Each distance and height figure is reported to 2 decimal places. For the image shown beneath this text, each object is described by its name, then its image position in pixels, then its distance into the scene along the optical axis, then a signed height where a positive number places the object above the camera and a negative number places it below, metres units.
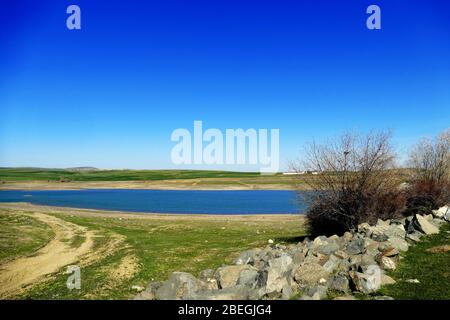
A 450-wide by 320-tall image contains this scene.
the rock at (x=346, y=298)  11.01 -3.94
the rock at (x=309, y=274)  12.74 -3.80
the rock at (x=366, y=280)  11.76 -3.67
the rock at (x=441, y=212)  22.73 -2.91
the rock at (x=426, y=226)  19.28 -3.22
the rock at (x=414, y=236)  18.22 -3.53
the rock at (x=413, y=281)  12.56 -3.89
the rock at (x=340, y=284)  11.88 -3.82
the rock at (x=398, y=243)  16.59 -3.53
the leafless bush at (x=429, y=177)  28.06 -1.20
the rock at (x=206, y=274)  14.86 -4.40
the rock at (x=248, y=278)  12.61 -3.93
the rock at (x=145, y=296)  12.30 -4.32
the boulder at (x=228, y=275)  13.27 -4.00
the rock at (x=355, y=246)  15.72 -3.51
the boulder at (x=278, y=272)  12.18 -3.73
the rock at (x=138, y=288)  16.11 -5.33
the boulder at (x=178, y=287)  12.23 -4.09
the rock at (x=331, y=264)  13.54 -3.65
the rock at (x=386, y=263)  13.90 -3.68
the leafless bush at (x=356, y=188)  23.38 -1.47
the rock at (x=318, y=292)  11.21 -3.89
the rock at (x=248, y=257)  17.50 -4.41
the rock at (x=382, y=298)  10.85 -3.87
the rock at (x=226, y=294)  11.31 -3.97
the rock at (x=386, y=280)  12.40 -3.84
